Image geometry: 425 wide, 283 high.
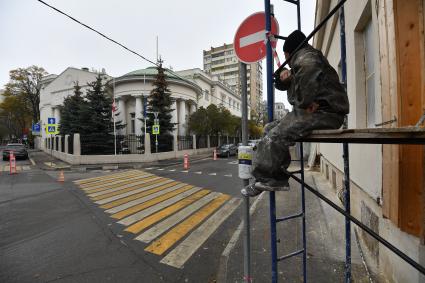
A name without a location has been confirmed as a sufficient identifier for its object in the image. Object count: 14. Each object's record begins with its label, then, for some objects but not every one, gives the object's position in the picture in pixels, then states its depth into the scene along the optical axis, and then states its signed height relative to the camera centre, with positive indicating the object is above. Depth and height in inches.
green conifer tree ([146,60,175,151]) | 993.7 +148.8
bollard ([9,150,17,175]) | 564.4 -56.7
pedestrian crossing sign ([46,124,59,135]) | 704.3 +37.9
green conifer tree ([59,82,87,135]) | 1036.4 +133.0
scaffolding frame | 42.4 -0.1
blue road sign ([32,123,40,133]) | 933.3 +52.5
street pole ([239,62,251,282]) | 97.7 -31.2
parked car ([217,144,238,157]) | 1019.7 -50.2
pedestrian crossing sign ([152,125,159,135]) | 756.6 +34.0
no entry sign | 100.0 +44.3
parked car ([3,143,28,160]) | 937.5 -38.8
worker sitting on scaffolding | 64.8 +6.4
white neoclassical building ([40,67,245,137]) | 1192.2 +288.0
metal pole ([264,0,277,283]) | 79.7 +12.6
